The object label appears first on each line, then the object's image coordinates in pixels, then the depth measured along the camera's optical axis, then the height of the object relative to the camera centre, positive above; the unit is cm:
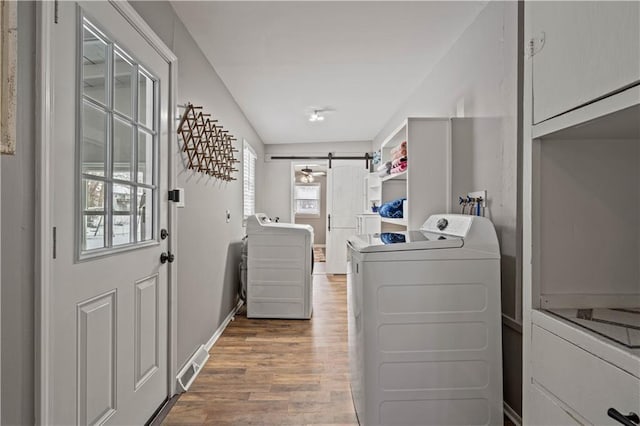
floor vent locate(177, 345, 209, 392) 213 -108
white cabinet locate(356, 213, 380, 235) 441 -15
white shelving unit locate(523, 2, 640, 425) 73 -3
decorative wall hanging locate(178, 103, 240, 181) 229 +53
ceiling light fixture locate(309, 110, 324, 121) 418 +121
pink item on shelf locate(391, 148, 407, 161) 269 +49
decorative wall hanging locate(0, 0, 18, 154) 90 +37
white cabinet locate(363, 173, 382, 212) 467 +31
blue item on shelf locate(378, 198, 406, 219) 286 +2
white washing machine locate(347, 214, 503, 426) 162 -59
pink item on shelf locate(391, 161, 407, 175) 266 +36
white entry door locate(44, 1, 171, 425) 117 -4
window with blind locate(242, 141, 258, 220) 433 +45
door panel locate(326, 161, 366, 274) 584 +8
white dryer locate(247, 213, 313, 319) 352 -65
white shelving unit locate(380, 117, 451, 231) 239 +32
